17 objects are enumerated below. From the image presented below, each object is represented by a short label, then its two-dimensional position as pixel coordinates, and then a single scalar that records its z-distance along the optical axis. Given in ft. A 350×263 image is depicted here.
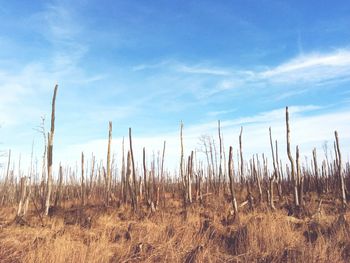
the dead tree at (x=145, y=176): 36.97
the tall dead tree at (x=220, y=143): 51.35
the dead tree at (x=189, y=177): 38.11
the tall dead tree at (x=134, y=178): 35.59
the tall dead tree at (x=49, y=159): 33.80
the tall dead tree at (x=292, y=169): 32.63
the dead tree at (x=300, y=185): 31.90
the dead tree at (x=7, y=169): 58.88
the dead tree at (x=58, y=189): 38.84
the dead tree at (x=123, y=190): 40.04
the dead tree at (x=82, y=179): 41.85
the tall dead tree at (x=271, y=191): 33.19
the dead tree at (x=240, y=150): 46.39
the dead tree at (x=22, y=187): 31.47
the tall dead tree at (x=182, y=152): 49.33
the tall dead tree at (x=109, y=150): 42.91
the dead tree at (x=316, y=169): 41.23
